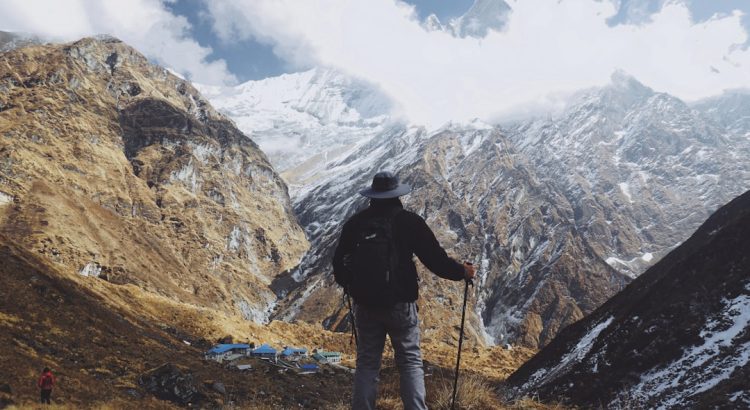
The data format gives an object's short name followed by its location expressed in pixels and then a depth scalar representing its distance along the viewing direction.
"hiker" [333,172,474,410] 6.61
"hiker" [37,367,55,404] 19.66
